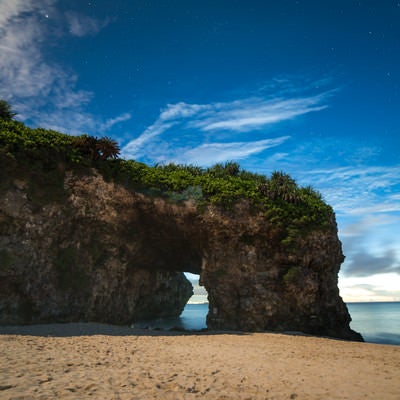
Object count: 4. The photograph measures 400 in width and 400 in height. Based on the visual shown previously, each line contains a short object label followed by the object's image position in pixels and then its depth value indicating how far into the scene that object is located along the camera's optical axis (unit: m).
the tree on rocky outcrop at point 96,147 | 18.19
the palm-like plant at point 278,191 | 19.61
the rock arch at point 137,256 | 15.35
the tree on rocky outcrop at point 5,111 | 18.45
